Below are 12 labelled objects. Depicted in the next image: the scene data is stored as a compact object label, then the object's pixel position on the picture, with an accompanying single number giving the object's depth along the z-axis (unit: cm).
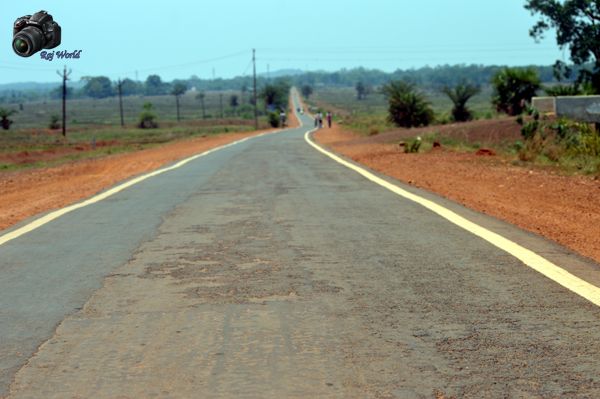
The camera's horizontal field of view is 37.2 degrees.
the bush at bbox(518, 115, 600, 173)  2013
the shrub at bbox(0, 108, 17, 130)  10731
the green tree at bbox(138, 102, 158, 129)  12325
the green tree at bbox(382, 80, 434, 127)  5559
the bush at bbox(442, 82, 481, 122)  5625
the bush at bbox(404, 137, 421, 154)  2800
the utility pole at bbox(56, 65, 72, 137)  8256
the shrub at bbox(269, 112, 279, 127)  10662
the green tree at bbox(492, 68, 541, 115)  4934
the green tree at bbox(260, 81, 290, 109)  17625
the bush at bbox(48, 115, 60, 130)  11086
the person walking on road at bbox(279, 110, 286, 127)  10147
